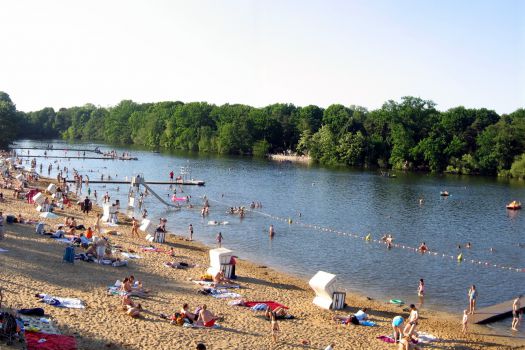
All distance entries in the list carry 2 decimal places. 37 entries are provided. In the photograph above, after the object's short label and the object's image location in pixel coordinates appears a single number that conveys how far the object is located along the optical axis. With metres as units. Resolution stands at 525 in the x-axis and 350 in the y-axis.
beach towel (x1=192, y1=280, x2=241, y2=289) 24.44
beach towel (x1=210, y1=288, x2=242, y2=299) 22.85
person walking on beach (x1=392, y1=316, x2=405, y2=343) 19.53
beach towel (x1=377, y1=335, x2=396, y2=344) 19.48
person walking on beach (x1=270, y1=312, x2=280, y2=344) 17.95
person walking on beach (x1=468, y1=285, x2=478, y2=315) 24.65
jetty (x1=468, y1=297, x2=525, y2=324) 23.82
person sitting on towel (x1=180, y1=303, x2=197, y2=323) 18.45
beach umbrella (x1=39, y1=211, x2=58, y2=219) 36.88
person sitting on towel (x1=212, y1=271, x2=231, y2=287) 24.99
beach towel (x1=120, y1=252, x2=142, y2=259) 28.06
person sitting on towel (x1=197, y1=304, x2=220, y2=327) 18.38
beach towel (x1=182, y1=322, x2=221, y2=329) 18.16
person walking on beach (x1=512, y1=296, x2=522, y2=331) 23.24
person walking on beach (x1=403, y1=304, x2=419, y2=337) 18.89
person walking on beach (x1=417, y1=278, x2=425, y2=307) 27.67
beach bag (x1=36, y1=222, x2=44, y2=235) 29.84
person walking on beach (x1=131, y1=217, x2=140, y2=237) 35.44
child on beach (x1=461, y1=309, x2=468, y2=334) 22.19
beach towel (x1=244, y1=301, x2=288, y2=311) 21.80
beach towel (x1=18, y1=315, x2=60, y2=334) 14.97
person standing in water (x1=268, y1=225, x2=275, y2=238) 41.13
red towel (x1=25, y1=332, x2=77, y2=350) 13.87
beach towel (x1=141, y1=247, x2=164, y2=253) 30.75
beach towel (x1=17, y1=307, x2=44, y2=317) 16.30
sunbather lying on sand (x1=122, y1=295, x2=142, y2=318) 18.38
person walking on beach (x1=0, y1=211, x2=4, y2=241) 26.15
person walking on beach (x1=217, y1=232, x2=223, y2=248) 36.84
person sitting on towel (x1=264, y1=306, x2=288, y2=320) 20.53
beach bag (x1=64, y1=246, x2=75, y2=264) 24.28
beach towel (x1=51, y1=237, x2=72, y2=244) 28.64
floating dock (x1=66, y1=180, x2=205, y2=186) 67.76
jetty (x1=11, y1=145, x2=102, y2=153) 119.79
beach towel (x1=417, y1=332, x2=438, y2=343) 20.15
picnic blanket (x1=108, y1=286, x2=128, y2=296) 20.59
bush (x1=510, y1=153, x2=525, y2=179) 99.94
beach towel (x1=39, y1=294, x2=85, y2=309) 18.16
